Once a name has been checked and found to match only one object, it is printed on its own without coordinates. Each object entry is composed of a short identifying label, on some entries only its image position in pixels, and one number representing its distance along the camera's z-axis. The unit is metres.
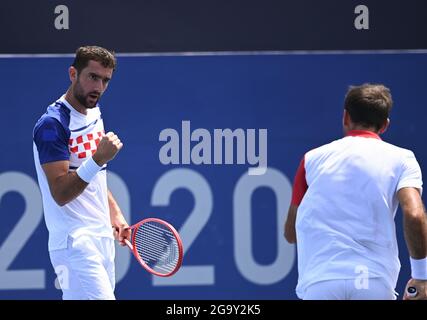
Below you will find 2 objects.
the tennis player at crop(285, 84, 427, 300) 8.24
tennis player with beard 9.83
